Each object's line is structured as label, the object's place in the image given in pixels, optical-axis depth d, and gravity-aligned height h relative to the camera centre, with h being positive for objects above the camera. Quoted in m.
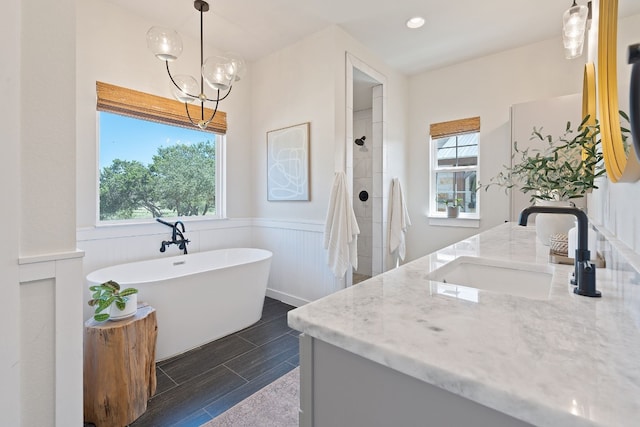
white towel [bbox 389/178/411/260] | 3.54 -0.10
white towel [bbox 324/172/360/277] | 2.72 -0.16
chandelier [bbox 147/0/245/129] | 1.93 +1.05
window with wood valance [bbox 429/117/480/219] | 3.60 +0.59
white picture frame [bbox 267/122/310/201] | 3.05 +0.53
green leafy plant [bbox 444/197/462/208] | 3.73 +0.12
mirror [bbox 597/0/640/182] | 0.83 +0.37
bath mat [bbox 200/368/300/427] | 1.50 -1.11
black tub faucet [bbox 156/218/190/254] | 2.78 -0.27
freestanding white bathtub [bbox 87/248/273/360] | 2.09 -0.68
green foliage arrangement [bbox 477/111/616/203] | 1.17 +0.17
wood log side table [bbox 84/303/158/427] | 1.50 -0.88
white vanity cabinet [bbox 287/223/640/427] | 0.39 -0.24
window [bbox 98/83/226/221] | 2.54 +0.46
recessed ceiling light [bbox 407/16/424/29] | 2.71 +1.83
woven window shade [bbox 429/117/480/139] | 3.50 +1.07
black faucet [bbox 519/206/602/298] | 0.74 -0.12
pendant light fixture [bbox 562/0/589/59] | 1.46 +0.96
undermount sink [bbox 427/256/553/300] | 1.07 -0.25
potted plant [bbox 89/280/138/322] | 1.60 -0.52
